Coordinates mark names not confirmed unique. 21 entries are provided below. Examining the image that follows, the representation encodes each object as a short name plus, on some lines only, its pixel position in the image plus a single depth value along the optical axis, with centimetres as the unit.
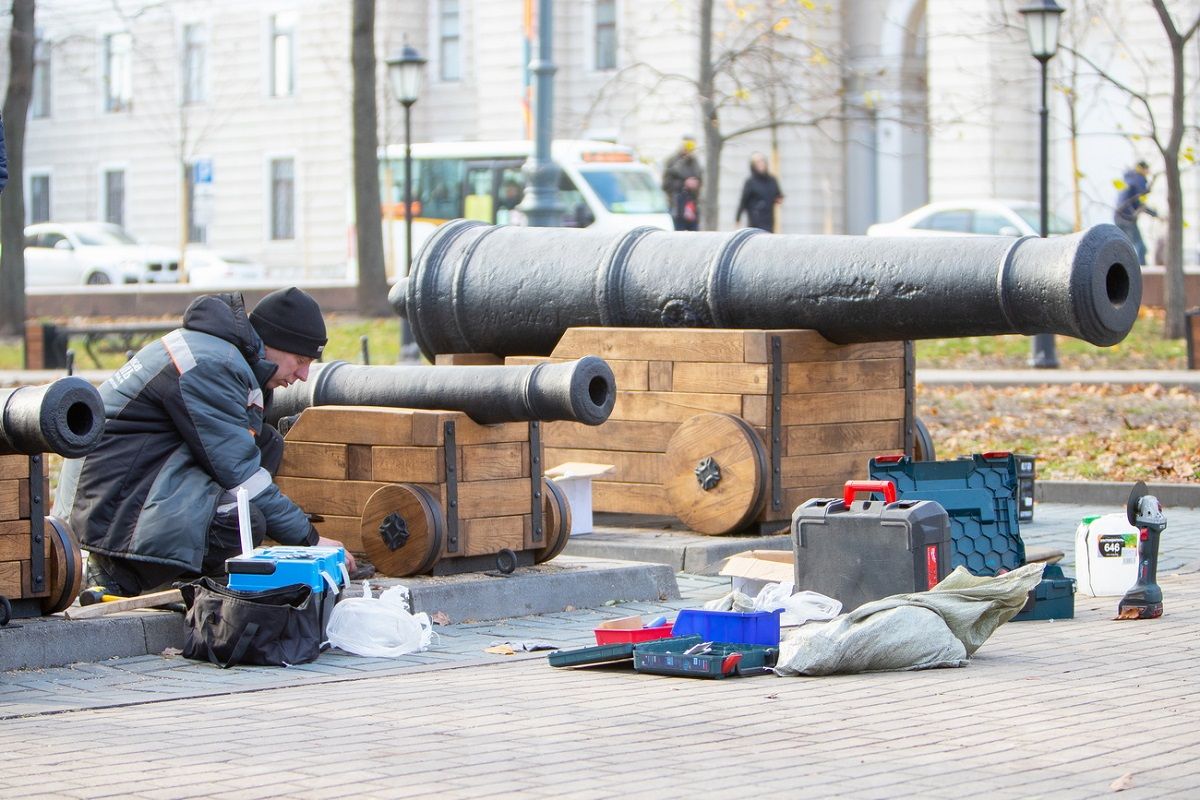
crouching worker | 751
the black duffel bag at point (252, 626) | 706
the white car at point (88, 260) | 4447
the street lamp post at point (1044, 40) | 2114
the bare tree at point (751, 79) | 3169
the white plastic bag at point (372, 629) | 745
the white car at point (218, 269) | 4612
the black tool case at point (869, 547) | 757
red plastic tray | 715
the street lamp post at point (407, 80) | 2589
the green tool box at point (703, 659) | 673
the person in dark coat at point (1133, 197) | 2653
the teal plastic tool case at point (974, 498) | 845
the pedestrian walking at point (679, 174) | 3086
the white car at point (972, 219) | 3303
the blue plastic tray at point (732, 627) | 704
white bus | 3566
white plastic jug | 858
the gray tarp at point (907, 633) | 674
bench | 2436
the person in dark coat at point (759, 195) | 3105
